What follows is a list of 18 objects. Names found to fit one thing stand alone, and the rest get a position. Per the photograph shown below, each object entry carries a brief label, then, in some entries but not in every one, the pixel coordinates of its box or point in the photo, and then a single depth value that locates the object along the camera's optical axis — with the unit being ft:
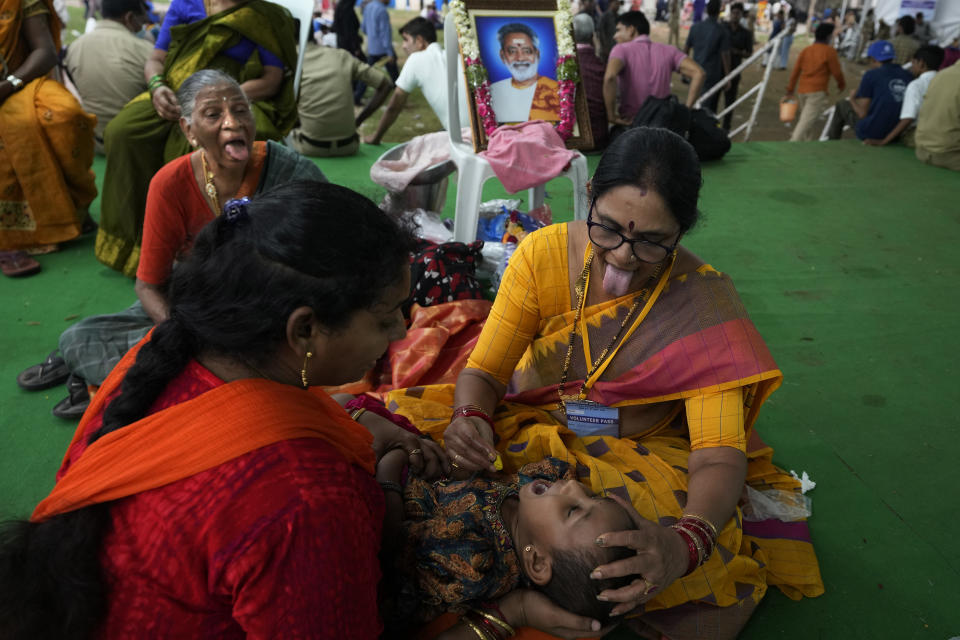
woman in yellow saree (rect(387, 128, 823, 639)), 5.55
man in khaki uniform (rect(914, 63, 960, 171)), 21.12
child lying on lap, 4.86
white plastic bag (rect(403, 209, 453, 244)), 13.48
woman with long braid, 3.34
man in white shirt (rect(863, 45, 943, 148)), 23.17
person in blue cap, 23.85
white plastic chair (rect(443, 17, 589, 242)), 12.50
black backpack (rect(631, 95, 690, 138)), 19.80
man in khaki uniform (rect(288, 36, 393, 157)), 19.42
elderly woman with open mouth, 8.48
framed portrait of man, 13.43
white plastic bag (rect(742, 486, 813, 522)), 6.82
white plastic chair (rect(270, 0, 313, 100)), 14.94
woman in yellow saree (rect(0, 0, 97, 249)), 12.40
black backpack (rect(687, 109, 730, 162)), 20.93
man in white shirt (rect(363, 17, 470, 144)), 17.31
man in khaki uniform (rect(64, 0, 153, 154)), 17.34
